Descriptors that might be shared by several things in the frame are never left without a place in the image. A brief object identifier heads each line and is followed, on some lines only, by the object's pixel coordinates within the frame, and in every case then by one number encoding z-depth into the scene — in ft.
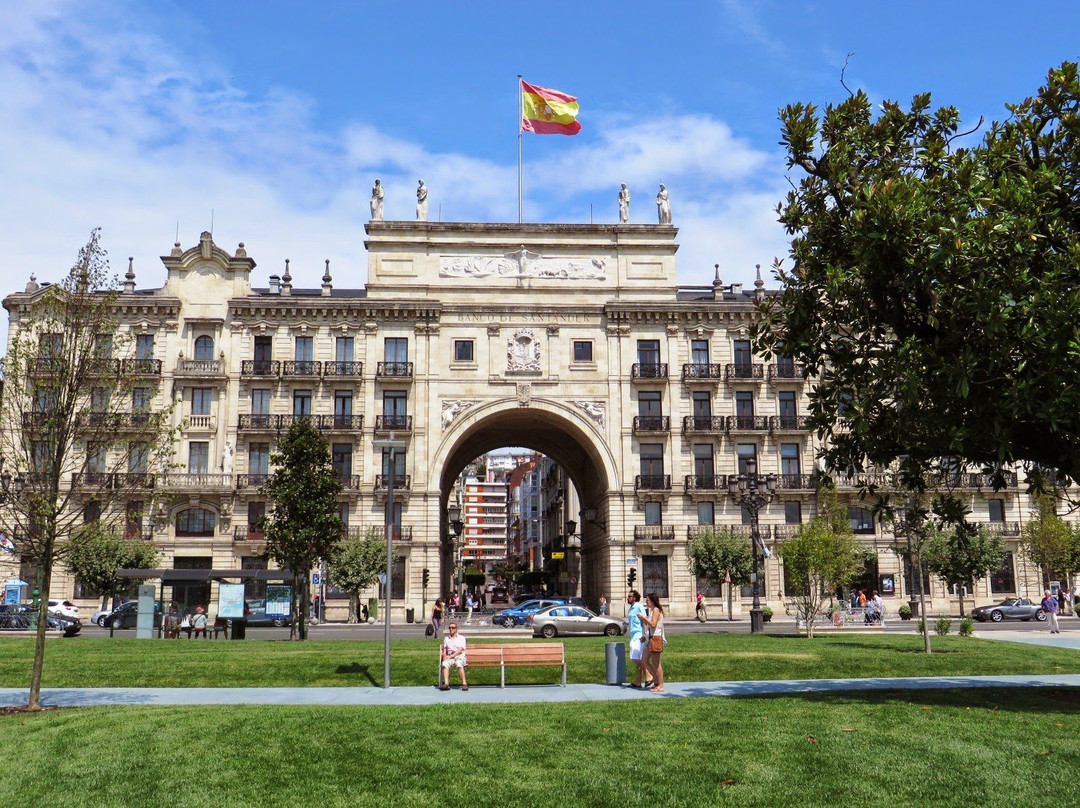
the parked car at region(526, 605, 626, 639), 120.06
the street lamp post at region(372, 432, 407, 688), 62.75
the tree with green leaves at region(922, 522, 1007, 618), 162.30
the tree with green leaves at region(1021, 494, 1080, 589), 170.30
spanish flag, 172.86
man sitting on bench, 60.95
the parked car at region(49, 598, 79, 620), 132.03
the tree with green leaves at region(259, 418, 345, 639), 113.80
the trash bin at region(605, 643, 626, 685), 62.85
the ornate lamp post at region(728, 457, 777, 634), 116.06
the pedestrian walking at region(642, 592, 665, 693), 57.98
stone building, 179.32
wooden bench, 61.31
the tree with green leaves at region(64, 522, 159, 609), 158.92
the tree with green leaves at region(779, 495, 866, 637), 111.14
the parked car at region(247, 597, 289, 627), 152.15
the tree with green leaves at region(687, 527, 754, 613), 166.81
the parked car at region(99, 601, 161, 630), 133.49
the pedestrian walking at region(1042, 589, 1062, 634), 119.05
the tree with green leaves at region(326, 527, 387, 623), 165.07
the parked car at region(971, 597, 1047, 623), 163.63
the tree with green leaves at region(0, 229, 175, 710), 53.52
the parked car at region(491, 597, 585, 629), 145.89
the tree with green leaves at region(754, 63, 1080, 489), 44.73
